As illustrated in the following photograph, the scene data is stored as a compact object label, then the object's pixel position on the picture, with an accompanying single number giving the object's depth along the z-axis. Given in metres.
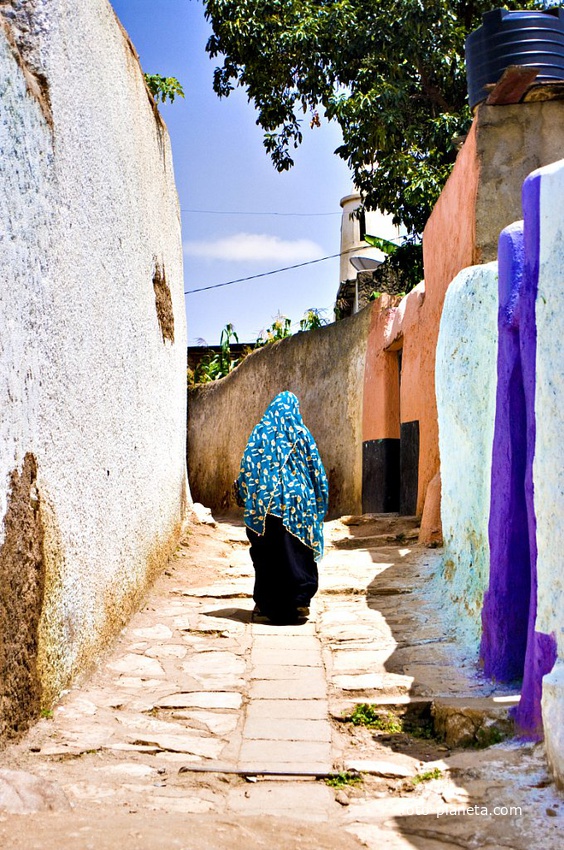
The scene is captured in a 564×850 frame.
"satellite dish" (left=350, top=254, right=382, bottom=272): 16.88
